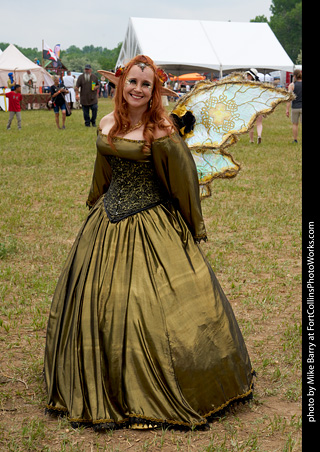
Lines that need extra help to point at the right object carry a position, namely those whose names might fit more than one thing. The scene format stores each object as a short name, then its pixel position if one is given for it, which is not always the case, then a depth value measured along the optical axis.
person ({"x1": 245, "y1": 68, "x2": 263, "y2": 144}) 13.80
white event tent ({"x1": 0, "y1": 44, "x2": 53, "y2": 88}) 28.27
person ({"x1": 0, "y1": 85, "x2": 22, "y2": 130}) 16.55
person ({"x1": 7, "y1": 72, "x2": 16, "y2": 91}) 26.32
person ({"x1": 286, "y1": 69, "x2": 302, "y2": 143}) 13.53
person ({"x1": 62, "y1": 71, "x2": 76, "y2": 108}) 24.88
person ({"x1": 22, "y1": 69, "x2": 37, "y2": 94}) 27.44
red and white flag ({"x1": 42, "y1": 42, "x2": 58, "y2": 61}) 34.09
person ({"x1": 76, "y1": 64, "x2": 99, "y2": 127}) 16.91
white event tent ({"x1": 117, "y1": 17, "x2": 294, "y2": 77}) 21.78
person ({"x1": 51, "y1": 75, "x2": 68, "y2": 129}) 16.17
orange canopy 34.08
